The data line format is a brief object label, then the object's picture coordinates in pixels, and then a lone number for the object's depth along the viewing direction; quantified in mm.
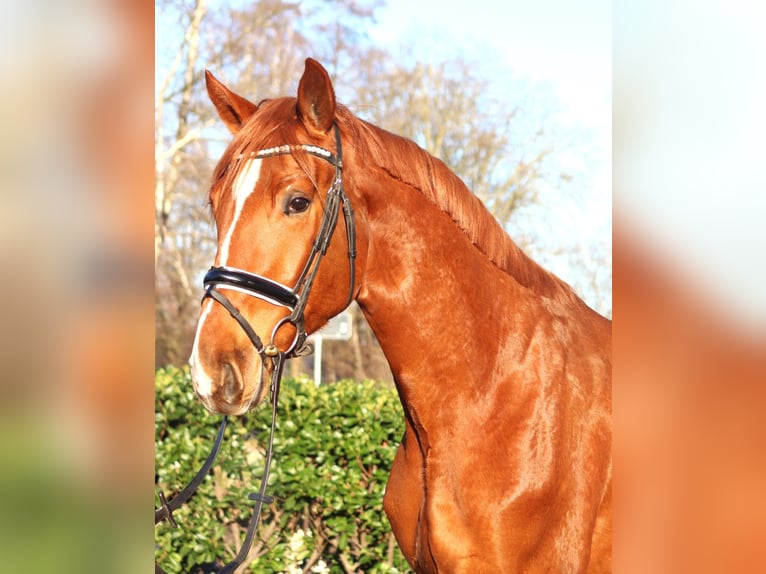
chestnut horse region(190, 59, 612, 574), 2078
